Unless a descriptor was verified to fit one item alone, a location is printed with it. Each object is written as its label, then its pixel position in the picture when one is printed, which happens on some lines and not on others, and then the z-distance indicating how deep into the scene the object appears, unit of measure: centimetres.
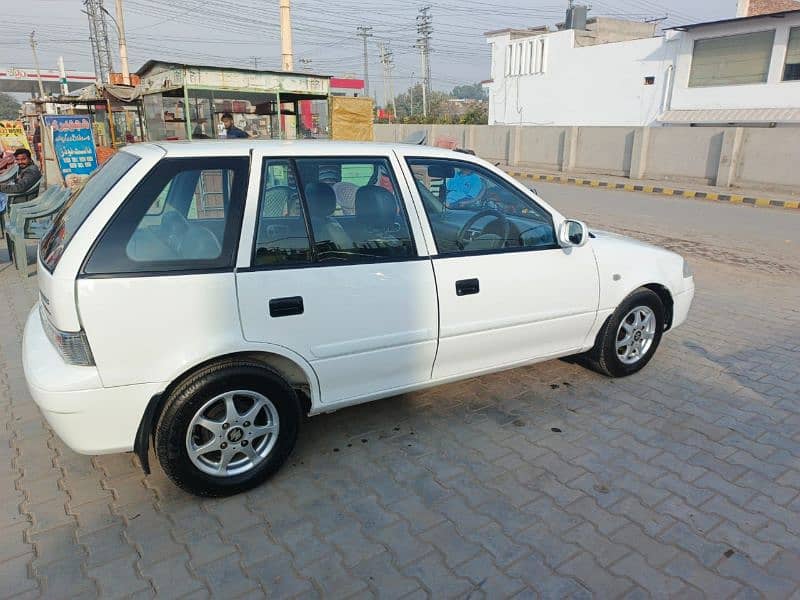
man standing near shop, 1072
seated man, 941
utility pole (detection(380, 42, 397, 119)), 6031
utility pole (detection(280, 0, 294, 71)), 1209
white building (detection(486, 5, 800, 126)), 2391
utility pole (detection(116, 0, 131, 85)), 2219
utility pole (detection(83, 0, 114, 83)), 3775
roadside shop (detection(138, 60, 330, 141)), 929
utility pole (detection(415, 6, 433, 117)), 5785
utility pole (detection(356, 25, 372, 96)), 6400
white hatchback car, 263
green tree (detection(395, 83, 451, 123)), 4209
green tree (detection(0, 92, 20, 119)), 9069
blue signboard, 1244
